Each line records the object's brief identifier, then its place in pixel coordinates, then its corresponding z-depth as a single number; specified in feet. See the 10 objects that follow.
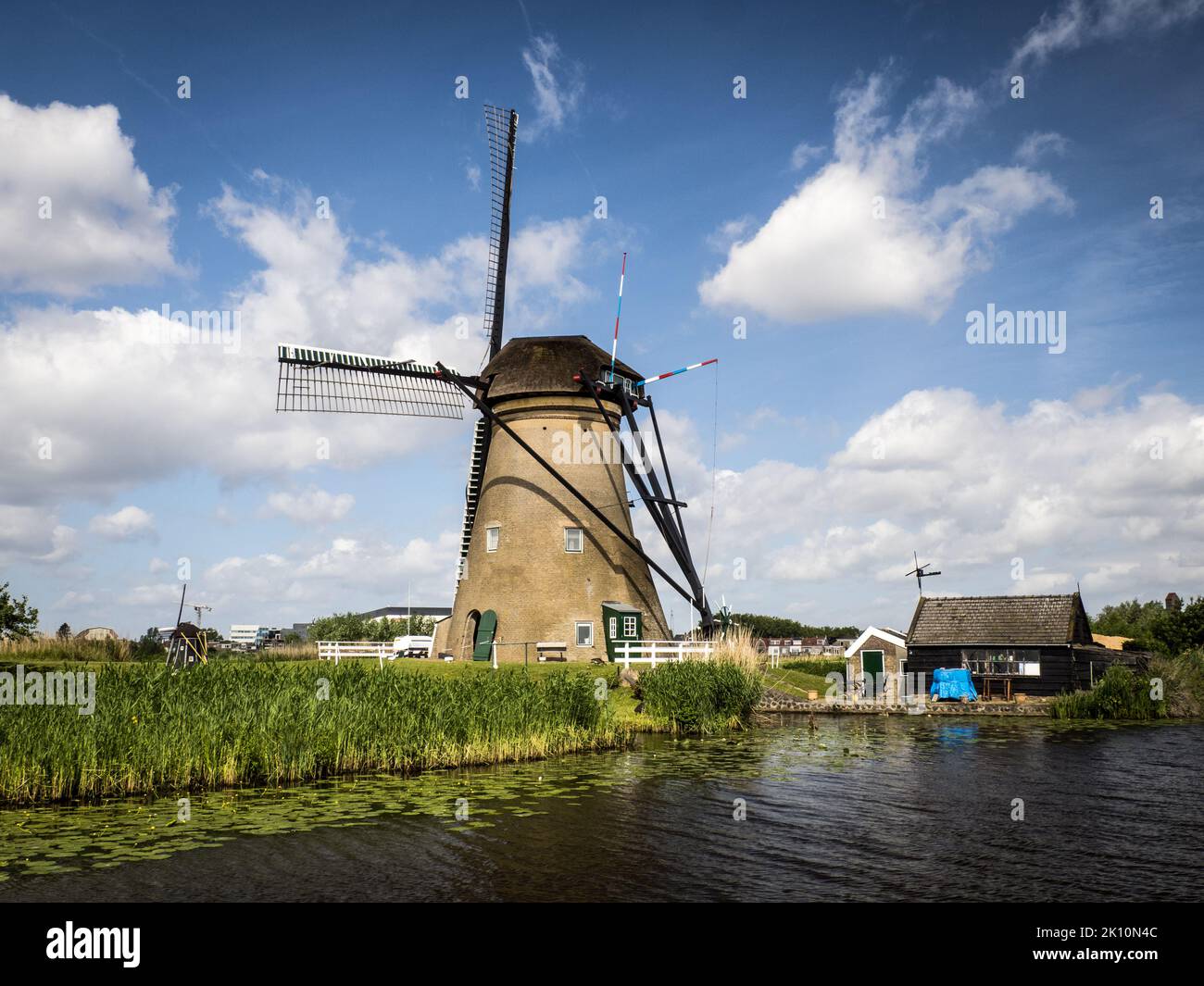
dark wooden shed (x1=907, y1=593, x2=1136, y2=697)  97.45
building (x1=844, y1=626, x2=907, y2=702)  113.09
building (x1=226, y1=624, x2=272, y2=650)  238.97
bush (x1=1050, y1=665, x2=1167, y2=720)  81.30
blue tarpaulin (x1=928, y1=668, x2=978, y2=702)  97.40
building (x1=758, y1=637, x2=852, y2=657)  237.86
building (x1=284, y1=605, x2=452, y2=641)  429.91
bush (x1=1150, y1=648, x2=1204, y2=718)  82.28
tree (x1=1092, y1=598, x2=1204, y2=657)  140.77
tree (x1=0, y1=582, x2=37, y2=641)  94.79
